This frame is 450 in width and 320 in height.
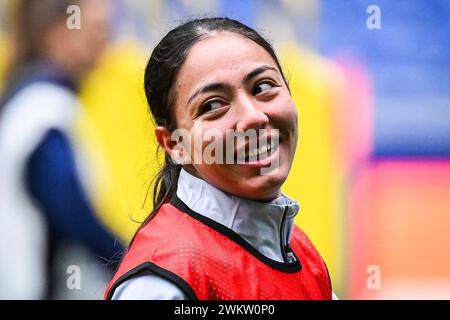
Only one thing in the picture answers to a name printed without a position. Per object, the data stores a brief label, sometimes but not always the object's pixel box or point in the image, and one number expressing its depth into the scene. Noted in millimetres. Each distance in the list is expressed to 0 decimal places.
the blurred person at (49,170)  2364
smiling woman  1971
